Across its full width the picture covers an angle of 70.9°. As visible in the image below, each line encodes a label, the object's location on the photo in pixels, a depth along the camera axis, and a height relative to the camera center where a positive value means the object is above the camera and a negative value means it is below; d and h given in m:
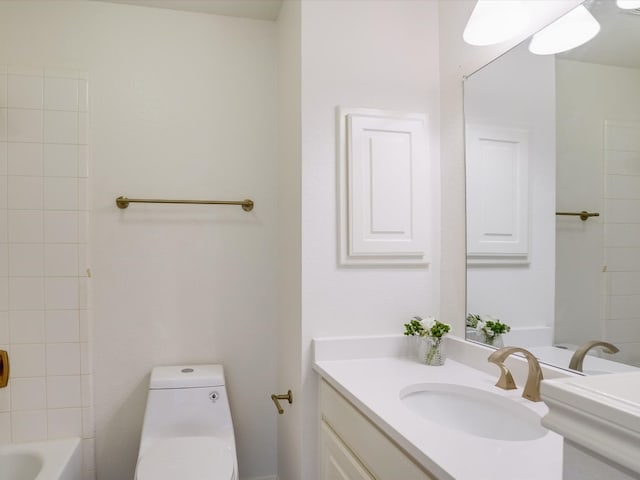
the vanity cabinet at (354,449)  1.10 -0.61
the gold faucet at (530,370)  1.29 -0.38
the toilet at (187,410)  1.92 -0.78
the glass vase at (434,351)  1.72 -0.42
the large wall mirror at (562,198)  1.14 +0.13
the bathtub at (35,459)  1.91 -0.94
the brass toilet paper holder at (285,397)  1.98 -0.69
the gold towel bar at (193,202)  2.14 +0.19
